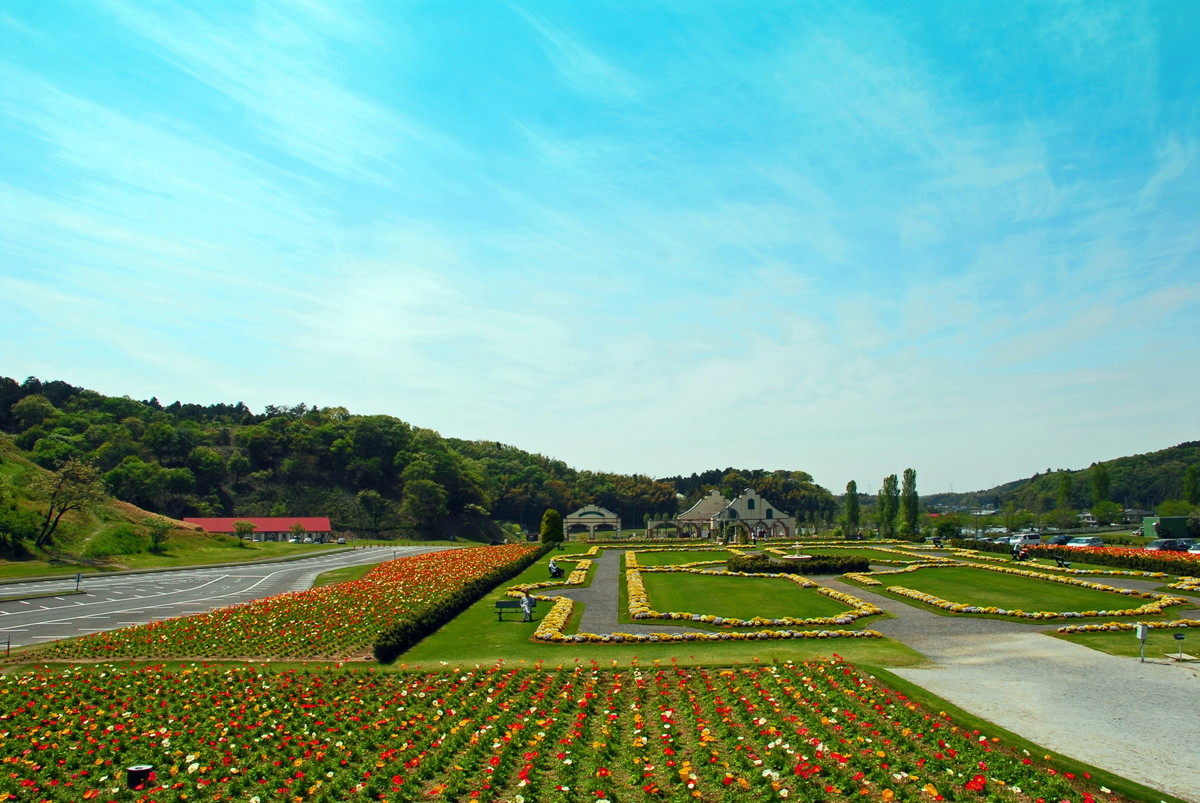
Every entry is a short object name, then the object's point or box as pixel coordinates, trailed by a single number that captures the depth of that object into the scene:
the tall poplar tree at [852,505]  97.19
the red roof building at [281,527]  103.81
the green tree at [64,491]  55.56
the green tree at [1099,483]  105.56
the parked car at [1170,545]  48.41
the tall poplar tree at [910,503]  85.81
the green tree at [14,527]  53.03
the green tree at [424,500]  115.25
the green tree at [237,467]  131.25
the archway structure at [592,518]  117.75
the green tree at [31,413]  124.12
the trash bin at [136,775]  10.95
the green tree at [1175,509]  88.00
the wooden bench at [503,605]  28.52
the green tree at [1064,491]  104.94
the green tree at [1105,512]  105.81
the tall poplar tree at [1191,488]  96.25
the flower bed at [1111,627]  23.77
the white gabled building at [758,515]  98.44
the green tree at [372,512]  120.31
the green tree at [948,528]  70.56
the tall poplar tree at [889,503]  92.88
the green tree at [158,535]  66.25
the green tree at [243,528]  85.12
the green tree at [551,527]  69.88
